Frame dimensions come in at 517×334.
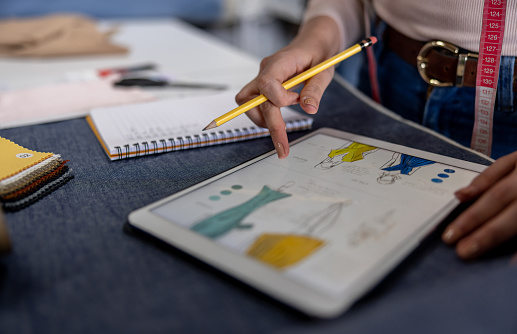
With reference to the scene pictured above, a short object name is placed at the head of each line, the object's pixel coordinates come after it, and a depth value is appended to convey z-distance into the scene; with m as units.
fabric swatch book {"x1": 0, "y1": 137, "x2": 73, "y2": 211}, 0.52
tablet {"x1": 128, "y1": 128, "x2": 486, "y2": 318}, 0.37
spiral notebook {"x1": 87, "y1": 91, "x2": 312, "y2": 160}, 0.68
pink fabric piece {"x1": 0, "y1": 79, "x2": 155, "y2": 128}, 0.83
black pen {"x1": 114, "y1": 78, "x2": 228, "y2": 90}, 1.01
